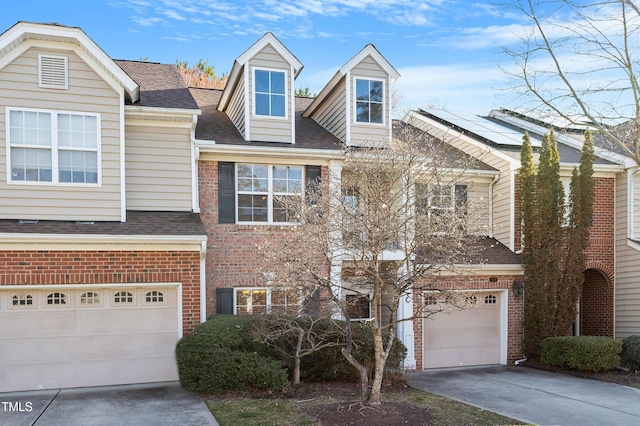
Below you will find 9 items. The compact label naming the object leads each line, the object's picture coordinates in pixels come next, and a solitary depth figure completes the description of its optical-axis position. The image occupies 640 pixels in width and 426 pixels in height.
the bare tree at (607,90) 11.47
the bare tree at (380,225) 8.16
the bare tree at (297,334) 10.12
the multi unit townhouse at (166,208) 10.58
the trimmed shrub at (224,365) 9.85
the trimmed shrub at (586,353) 12.52
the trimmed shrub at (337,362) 10.98
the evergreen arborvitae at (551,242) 13.74
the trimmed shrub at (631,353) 12.86
